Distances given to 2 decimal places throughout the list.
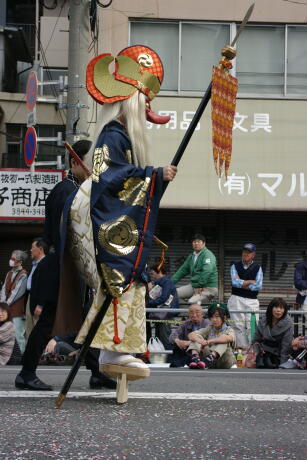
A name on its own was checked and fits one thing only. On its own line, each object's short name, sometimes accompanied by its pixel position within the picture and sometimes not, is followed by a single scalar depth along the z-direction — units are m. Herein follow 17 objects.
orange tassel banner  8.11
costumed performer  7.86
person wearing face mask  19.86
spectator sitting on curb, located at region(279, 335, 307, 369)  16.78
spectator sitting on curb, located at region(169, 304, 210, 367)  17.09
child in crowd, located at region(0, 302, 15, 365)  17.73
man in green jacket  21.59
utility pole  24.00
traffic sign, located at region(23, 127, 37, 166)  28.74
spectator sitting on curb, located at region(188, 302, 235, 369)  16.22
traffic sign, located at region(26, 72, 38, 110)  30.41
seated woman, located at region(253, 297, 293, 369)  16.95
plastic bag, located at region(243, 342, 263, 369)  17.03
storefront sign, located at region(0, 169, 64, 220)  27.94
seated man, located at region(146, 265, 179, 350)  19.23
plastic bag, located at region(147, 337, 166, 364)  18.48
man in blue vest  20.69
